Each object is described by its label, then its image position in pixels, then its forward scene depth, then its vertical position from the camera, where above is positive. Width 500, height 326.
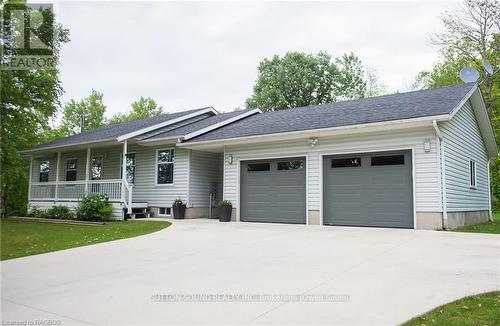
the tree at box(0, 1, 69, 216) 13.10 +3.60
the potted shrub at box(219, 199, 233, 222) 13.12 -0.64
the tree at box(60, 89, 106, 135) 41.62 +8.30
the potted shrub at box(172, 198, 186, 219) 14.20 -0.64
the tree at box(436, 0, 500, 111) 22.06 +9.62
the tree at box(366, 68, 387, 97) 36.44 +10.21
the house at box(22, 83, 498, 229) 10.09 +0.97
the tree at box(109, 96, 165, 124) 42.72 +9.11
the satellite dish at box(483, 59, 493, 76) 14.52 +4.88
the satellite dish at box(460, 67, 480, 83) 13.51 +4.18
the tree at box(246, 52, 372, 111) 35.50 +10.17
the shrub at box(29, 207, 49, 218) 16.07 -0.97
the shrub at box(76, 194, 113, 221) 13.84 -0.67
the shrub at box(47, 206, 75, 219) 15.00 -0.87
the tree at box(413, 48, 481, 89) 26.05 +9.42
